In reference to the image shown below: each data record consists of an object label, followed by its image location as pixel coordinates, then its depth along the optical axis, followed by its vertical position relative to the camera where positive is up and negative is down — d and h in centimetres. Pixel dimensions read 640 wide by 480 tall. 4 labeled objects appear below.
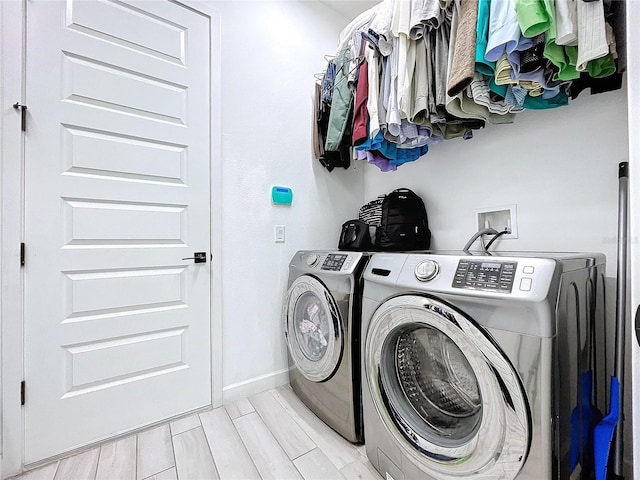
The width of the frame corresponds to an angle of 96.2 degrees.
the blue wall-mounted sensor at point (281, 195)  188 +29
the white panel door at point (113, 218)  125 +10
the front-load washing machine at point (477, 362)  73 -38
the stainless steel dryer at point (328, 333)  132 -48
